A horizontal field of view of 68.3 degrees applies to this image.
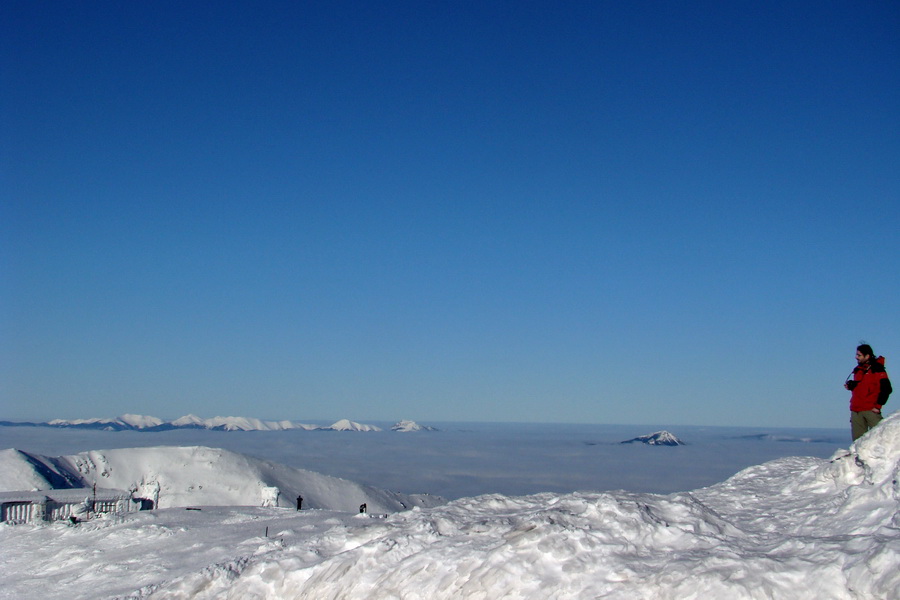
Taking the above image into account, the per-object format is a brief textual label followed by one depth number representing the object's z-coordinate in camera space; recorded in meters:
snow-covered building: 22.30
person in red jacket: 10.46
